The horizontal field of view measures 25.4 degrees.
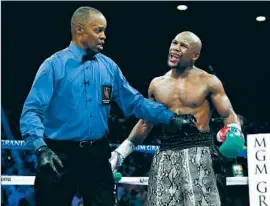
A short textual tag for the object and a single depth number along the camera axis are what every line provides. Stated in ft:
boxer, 11.09
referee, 9.65
